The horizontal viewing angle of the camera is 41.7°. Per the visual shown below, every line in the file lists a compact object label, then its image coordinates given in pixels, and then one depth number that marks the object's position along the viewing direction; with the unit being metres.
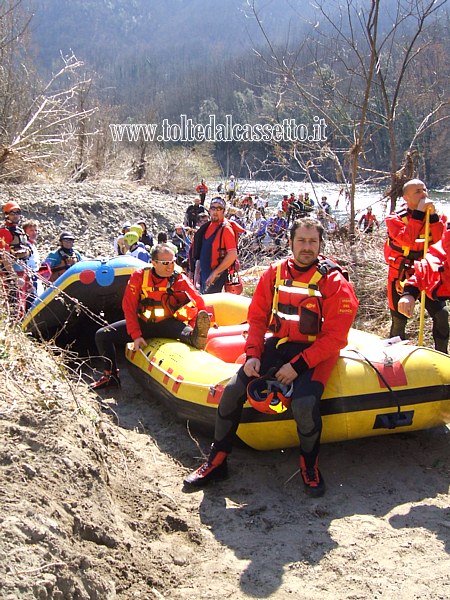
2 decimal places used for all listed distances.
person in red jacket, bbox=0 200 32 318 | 6.95
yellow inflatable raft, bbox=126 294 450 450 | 3.72
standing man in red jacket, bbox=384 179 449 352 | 4.95
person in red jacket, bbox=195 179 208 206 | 22.27
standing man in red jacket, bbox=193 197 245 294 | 6.75
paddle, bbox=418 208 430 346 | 4.84
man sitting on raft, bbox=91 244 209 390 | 5.00
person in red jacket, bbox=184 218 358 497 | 3.50
